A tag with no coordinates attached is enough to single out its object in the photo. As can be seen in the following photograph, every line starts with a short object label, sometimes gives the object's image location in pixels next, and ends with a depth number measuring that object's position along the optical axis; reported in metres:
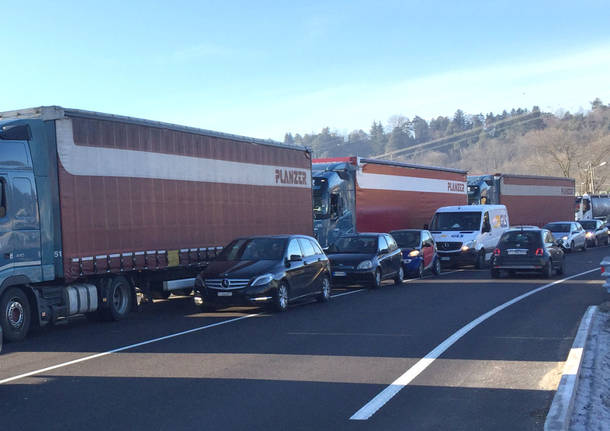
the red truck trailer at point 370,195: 24.52
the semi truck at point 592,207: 57.59
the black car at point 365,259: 19.69
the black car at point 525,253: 22.25
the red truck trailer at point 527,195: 37.84
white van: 27.42
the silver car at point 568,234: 37.94
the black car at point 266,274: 14.51
